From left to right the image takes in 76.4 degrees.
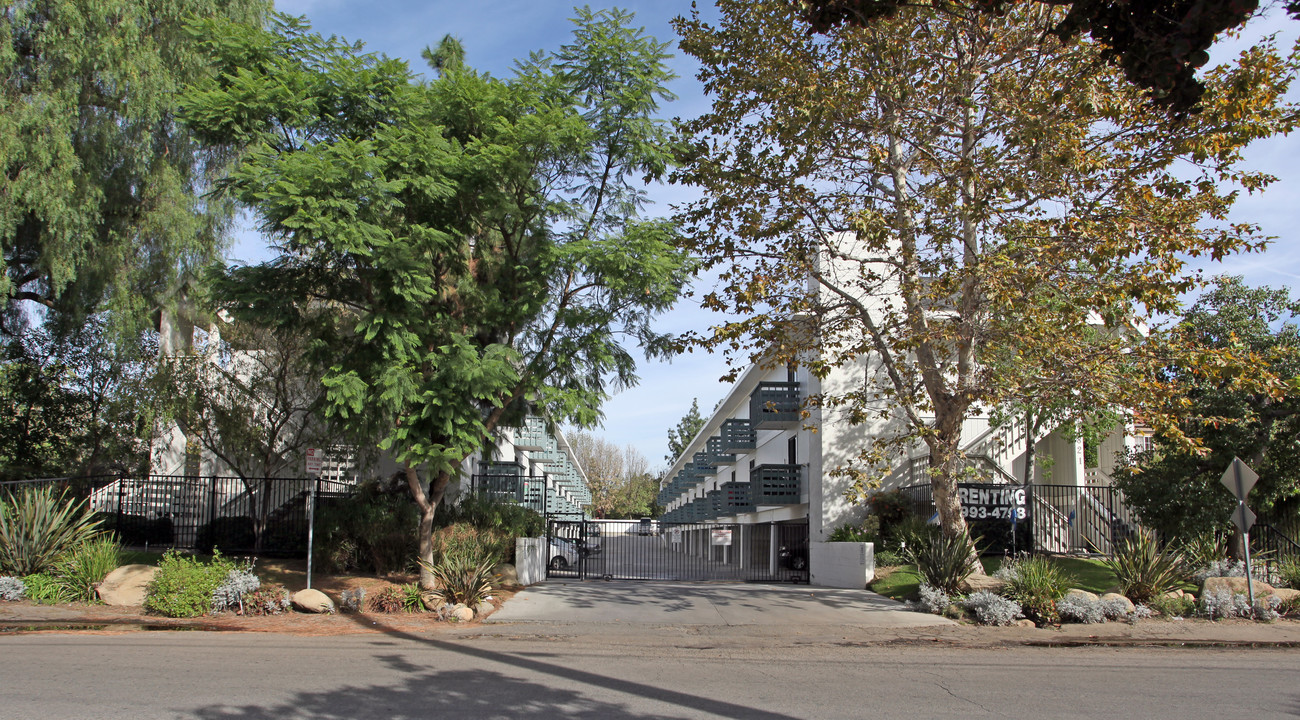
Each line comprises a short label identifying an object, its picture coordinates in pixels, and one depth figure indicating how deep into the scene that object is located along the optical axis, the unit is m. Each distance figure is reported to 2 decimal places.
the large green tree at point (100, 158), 16.80
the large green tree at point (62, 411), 21.38
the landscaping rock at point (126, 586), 13.28
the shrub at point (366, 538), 17.25
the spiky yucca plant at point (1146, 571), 13.76
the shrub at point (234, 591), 12.86
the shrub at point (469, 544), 15.26
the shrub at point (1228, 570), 15.04
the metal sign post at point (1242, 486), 13.27
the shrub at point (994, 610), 12.95
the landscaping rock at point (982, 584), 14.44
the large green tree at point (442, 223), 12.55
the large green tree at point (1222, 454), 16.14
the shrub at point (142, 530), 19.58
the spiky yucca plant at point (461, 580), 13.70
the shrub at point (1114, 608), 12.98
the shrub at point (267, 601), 12.95
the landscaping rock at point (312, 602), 13.22
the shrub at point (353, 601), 13.53
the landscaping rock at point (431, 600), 13.61
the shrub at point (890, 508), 20.62
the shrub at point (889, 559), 19.25
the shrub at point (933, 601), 14.21
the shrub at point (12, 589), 13.33
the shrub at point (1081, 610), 12.84
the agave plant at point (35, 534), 14.14
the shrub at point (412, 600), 13.70
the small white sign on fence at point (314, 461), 13.84
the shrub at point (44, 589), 13.36
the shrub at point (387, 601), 13.59
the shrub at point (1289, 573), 15.23
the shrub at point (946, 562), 14.79
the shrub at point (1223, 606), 13.31
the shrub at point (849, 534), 20.73
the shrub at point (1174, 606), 13.38
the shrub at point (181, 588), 12.48
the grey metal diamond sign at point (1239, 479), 13.29
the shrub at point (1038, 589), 12.92
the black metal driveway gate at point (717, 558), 22.69
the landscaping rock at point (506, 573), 17.27
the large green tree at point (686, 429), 109.62
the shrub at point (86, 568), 13.61
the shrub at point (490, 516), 18.88
